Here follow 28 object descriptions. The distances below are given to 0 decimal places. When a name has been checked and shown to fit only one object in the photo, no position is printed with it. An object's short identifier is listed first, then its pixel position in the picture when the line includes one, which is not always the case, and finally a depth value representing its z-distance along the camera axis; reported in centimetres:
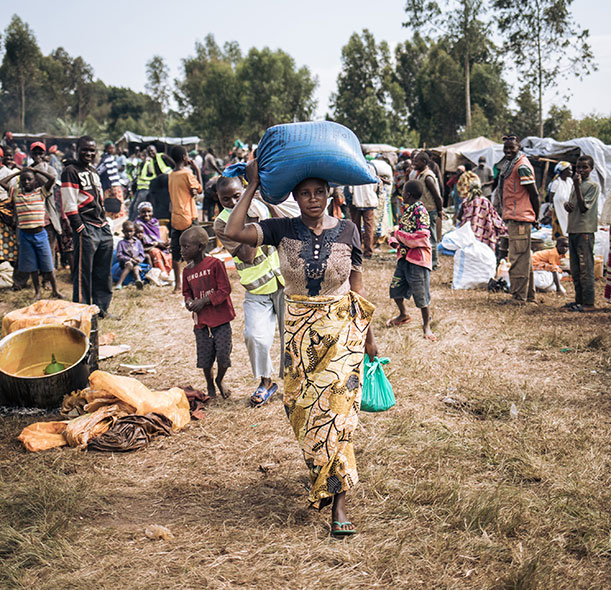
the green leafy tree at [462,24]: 3150
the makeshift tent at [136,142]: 2608
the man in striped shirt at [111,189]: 1307
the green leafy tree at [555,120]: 3284
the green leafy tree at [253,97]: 4431
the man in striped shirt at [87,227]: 639
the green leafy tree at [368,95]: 4178
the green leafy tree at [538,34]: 2625
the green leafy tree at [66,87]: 5366
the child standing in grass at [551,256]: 928
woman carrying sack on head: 282
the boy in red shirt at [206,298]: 450
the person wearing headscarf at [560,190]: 1191
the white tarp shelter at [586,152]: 1561
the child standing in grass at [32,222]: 759
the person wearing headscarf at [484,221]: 988
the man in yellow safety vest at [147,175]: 1166
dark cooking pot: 449
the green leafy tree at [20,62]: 4531
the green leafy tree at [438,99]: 3893
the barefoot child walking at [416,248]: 616
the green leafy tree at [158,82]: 5469
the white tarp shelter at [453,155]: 1984
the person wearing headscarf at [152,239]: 984
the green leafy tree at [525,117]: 3466
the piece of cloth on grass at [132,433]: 386
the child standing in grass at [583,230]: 732
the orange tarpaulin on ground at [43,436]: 388
